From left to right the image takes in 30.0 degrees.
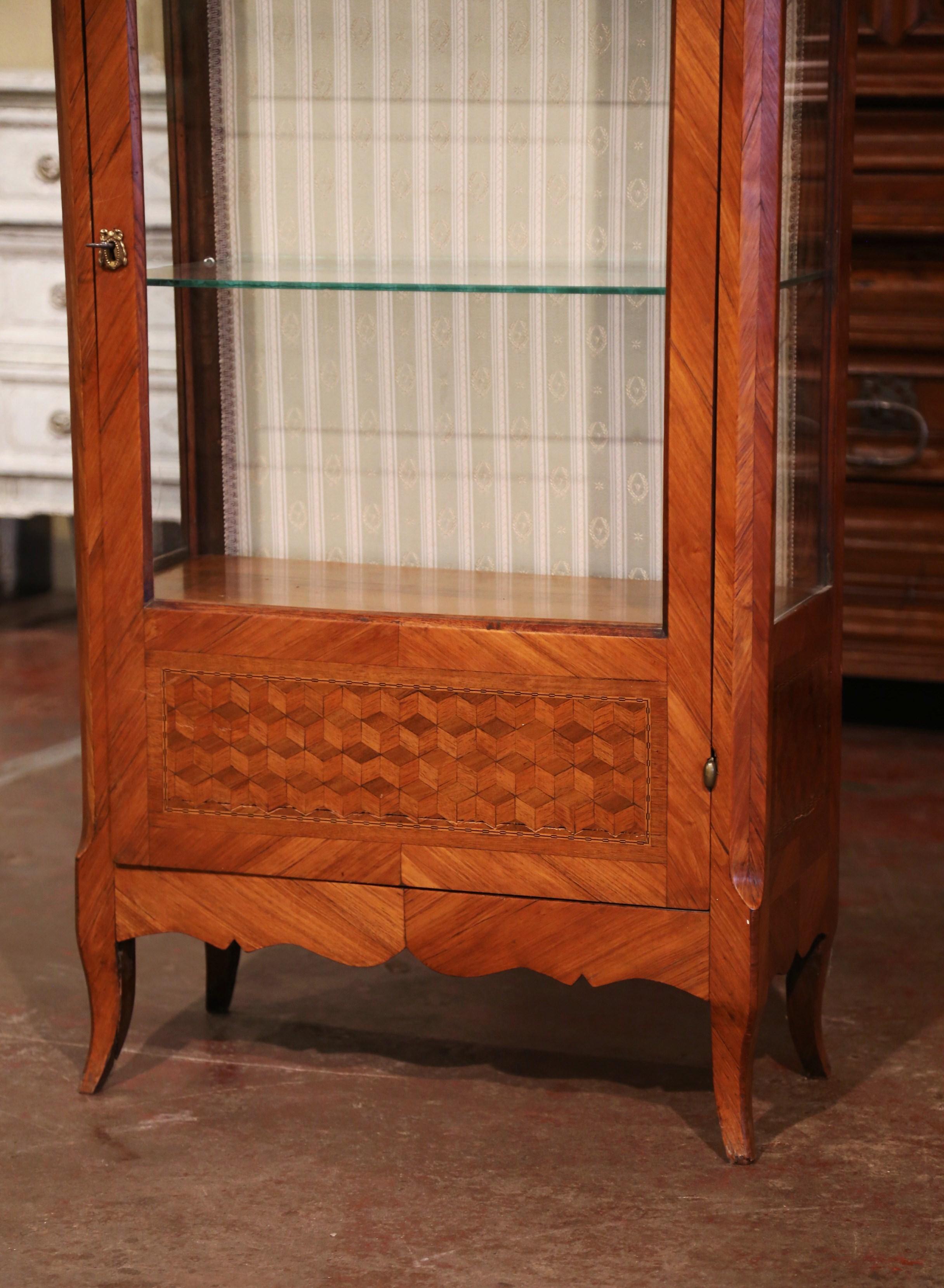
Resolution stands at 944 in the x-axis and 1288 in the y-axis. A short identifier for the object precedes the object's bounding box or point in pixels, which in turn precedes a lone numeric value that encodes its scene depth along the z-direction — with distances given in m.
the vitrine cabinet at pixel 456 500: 1.98
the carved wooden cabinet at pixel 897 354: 3.74
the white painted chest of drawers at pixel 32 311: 4.33
